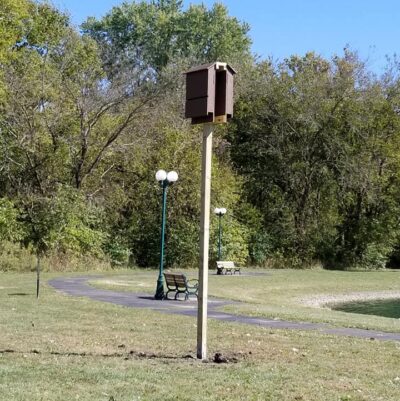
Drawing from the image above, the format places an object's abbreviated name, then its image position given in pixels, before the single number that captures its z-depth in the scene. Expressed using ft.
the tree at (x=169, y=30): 204.33
